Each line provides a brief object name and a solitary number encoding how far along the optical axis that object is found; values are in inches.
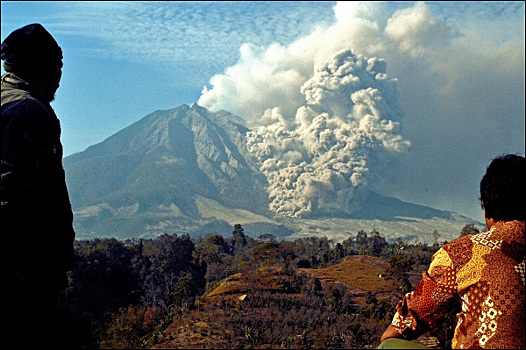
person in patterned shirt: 71.5
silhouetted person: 70.9
